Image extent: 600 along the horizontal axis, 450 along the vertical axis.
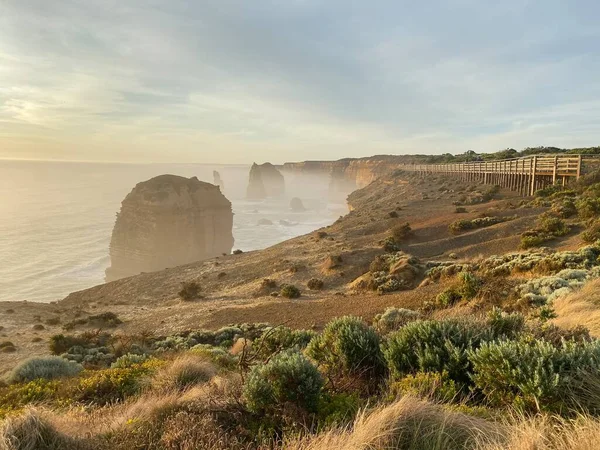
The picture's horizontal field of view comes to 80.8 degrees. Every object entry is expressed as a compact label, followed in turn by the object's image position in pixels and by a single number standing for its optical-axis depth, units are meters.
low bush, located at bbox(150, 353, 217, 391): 5.73
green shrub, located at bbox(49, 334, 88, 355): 14.53
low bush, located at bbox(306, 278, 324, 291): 21.00
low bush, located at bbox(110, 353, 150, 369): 8.76
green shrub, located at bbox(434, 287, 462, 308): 11.65
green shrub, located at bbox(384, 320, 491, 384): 4.48
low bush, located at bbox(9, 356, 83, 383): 8.58
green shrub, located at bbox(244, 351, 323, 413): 3.95
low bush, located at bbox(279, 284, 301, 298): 19.99
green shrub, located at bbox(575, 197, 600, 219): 17.83
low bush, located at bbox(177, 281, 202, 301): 24.28
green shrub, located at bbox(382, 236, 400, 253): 23.78
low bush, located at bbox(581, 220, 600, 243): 14.33
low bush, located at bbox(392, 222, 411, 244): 25.59
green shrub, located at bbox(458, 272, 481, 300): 11.33
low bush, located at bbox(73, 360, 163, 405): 5.81
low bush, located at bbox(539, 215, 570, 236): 17.23
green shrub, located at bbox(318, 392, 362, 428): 3.57
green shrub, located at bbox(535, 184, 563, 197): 25.12
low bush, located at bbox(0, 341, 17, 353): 15.54
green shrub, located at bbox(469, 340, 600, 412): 3.43
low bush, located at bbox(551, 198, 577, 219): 19.47
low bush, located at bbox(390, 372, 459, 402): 3.89
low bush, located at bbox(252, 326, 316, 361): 8.61
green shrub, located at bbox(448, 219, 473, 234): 24.09
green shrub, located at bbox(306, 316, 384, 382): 5.18
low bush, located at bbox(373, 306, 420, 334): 8.12
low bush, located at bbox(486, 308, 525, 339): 5.33
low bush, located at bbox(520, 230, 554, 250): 16.71
